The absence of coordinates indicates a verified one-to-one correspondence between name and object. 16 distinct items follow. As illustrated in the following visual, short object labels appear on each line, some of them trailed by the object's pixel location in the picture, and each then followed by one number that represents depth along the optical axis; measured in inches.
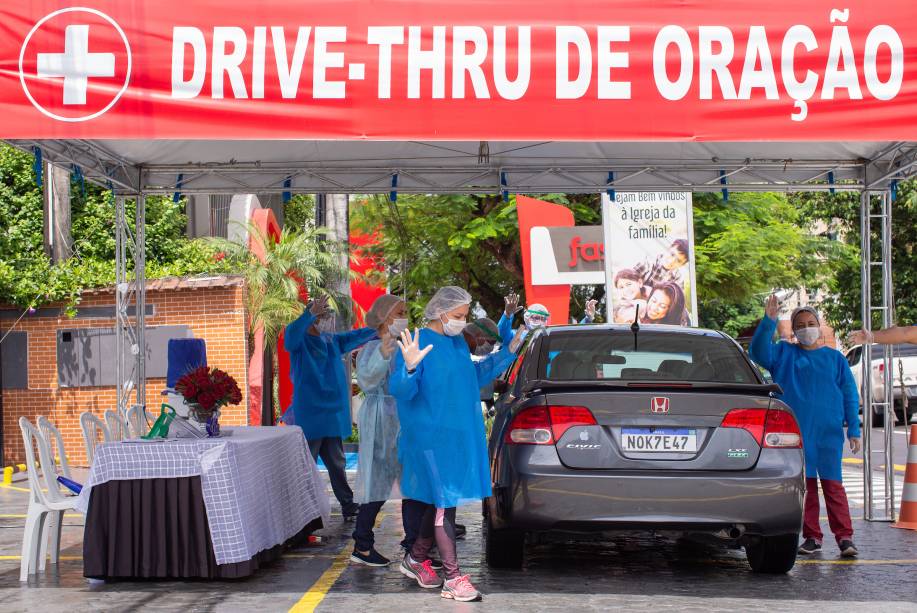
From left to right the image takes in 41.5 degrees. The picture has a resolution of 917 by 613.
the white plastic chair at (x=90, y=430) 351.6
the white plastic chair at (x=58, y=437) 350.6
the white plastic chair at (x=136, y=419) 406.3
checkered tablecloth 293.0
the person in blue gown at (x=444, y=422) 284.5
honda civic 281.6
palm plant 833.5
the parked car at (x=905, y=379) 1006.4
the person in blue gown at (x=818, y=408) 358.6
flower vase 319.6
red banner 293.0
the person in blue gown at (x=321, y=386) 414.0
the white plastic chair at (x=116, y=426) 394.0
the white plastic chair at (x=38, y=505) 325.7
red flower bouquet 317.7
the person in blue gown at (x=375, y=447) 331.3
